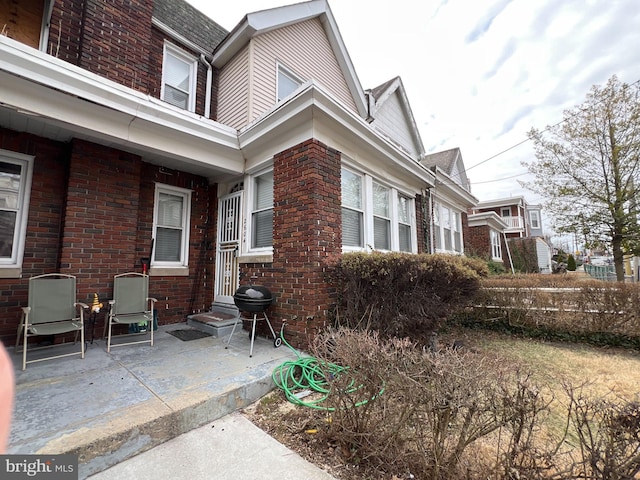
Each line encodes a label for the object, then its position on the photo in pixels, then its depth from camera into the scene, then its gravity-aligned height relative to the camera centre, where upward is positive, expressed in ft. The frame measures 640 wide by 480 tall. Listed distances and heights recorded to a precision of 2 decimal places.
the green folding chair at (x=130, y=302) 14.11 -1.70
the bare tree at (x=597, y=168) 31.65 +11.88
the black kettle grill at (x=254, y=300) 13.64 -1.53
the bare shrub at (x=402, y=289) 12.97 -1.07
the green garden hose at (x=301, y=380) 9.79 -4.40
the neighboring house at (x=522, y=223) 60.49 +14.06
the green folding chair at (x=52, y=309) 11.96 -1.74
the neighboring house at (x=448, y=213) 29.48 +6.53
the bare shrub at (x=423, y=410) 5.59 -3.21
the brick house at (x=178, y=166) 13.66 +6.25
